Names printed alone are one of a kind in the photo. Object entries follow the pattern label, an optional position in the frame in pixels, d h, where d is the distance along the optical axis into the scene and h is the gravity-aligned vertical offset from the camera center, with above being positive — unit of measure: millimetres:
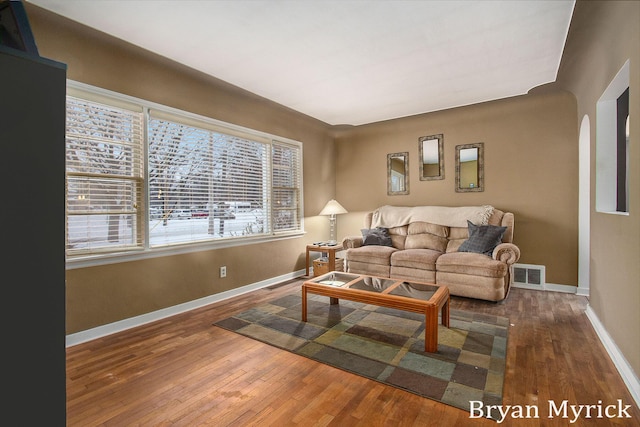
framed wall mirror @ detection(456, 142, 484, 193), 4602 +651
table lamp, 5316 +30
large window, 2654 +349
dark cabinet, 650 -52
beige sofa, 3621 -520
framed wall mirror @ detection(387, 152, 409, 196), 5246 +639
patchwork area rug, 2016 -1064
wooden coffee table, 2418 -692
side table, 4688 -571
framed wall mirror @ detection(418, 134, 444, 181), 4914 +862
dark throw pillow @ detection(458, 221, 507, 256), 3896 -344
